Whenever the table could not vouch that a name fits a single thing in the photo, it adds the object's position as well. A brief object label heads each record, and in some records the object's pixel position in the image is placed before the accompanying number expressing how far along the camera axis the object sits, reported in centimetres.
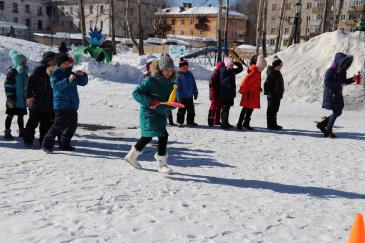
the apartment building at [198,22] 8019
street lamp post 2161
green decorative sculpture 2075
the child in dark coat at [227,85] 957
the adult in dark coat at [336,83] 848
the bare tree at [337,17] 2977
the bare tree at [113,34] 3059
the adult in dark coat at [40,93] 692
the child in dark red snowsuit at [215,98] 971
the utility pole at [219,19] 2858
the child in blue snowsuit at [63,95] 663
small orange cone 333
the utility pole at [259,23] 3038
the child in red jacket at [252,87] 950
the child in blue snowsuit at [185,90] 980
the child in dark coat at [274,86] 957
